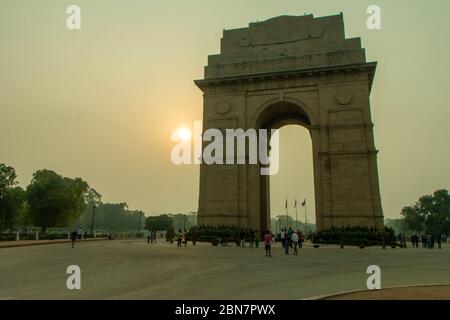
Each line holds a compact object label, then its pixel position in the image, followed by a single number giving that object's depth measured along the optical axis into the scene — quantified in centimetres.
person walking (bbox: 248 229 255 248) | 2773
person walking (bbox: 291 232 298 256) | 2056
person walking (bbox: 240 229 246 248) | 2795
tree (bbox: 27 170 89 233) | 6278
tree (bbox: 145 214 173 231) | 10546
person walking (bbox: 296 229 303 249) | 2757
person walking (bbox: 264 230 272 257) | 1936
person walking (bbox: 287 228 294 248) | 2247
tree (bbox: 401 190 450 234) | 10144
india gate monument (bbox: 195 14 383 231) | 3152
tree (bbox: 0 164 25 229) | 5647
